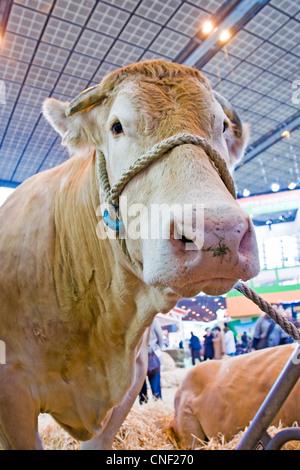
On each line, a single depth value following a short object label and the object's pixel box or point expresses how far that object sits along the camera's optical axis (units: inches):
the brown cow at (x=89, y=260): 51.8
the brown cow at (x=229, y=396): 95.1
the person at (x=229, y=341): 237.1
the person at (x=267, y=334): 162.1
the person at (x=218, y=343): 238.7
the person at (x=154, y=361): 186.1
